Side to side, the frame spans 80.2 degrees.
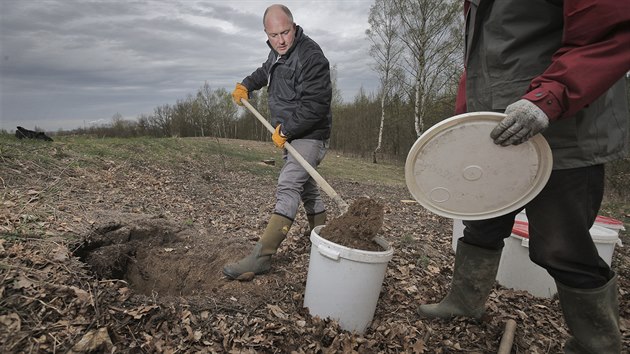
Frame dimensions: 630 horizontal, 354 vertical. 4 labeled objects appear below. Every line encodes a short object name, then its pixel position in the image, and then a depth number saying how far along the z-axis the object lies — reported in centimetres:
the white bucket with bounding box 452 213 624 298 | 329
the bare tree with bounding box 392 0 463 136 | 1858
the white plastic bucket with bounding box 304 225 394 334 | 239
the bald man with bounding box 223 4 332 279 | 321
